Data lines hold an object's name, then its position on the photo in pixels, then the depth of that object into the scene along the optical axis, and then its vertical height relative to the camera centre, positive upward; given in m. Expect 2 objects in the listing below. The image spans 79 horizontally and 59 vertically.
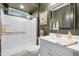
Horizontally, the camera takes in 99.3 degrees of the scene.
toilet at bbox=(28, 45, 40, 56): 1.62 -1.05
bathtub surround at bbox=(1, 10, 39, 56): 1.56 -0.29
